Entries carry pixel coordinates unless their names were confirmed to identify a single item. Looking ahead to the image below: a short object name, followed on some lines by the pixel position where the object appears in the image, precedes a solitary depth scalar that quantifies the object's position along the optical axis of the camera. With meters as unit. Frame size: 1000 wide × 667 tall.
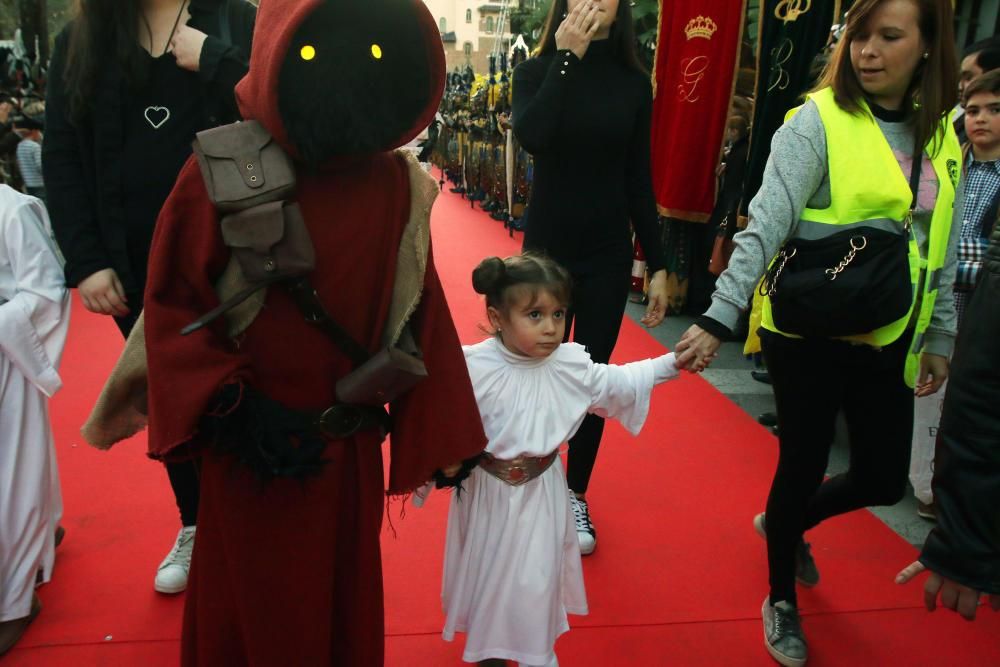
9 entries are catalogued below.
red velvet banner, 5.04
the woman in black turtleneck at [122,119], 1.87
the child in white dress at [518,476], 1.89
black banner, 4.20
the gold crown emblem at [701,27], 5.05
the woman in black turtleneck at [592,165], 2.44
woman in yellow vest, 1.84
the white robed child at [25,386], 2.05
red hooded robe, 1.37
